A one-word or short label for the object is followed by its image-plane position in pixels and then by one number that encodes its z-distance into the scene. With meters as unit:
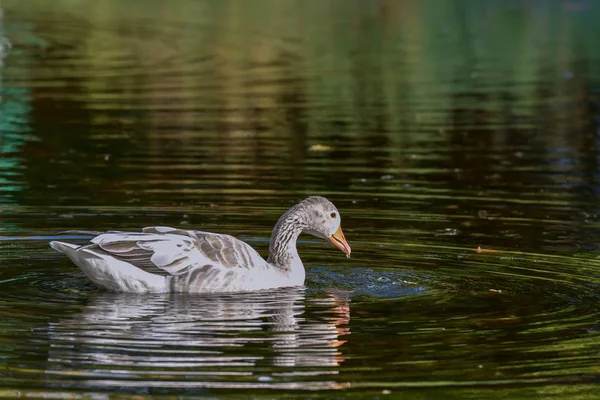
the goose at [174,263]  12.55
